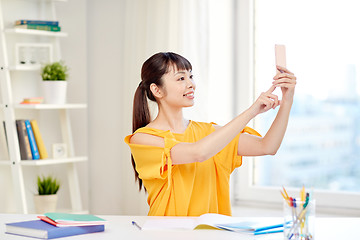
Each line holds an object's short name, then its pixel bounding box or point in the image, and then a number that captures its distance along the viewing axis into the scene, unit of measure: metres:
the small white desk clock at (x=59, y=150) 3.38
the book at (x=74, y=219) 1.83
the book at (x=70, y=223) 1.81
